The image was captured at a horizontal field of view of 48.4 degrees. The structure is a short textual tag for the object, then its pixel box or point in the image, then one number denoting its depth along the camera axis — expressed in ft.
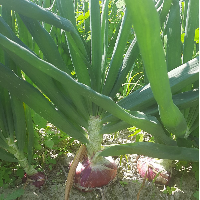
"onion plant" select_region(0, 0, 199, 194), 1.81
